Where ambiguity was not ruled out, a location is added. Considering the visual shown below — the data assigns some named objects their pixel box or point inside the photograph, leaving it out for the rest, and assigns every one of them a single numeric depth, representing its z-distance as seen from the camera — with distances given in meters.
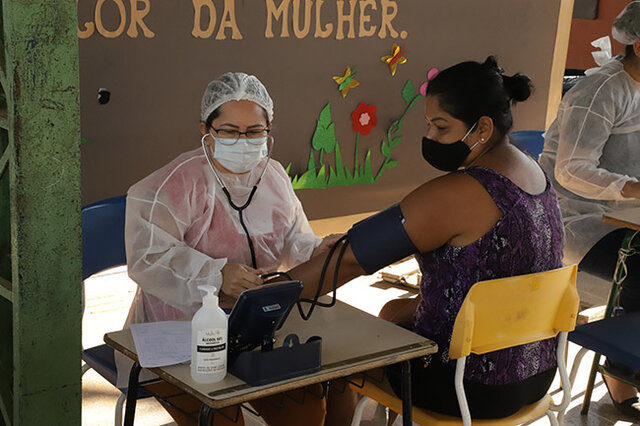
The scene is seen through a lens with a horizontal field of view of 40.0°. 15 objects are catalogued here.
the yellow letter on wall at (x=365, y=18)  5.26
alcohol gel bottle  1.91
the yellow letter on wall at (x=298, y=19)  4.95
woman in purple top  2.35
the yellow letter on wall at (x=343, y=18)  5.15
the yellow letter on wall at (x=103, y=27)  4.18
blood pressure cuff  2.36
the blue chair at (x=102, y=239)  2.75
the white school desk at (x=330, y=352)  1.91
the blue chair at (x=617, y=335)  2.88
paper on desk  2.04
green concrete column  1.82
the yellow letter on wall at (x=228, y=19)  4.64
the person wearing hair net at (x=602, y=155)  3.74
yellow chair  2.26
